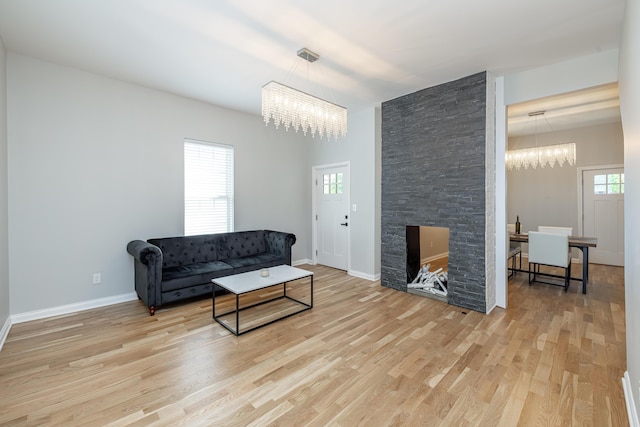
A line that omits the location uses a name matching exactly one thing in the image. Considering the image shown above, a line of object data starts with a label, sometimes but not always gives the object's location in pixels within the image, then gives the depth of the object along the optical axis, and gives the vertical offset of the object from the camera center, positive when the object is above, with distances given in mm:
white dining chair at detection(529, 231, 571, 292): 3998 -573
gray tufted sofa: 3201 -691
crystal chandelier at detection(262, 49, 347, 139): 2662 +1019
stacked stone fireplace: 3387 +454
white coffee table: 2867 -772
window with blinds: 4289 +366
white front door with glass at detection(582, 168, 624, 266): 5363 -23
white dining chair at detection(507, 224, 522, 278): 4688 -678
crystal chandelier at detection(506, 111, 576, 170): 4605 +945
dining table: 3924 -472
